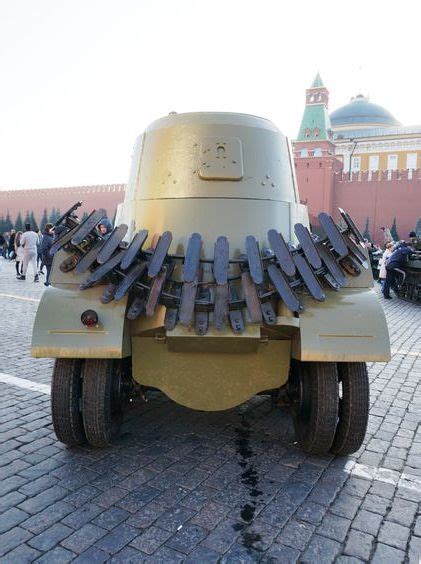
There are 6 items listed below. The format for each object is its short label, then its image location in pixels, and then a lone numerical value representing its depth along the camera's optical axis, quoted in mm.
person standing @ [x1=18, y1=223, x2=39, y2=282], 13400
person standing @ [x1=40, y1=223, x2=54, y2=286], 11945
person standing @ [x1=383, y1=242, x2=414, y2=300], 12414
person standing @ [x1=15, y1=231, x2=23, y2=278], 14116
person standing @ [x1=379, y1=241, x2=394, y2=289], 14066
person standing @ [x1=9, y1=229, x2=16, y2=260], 20166
